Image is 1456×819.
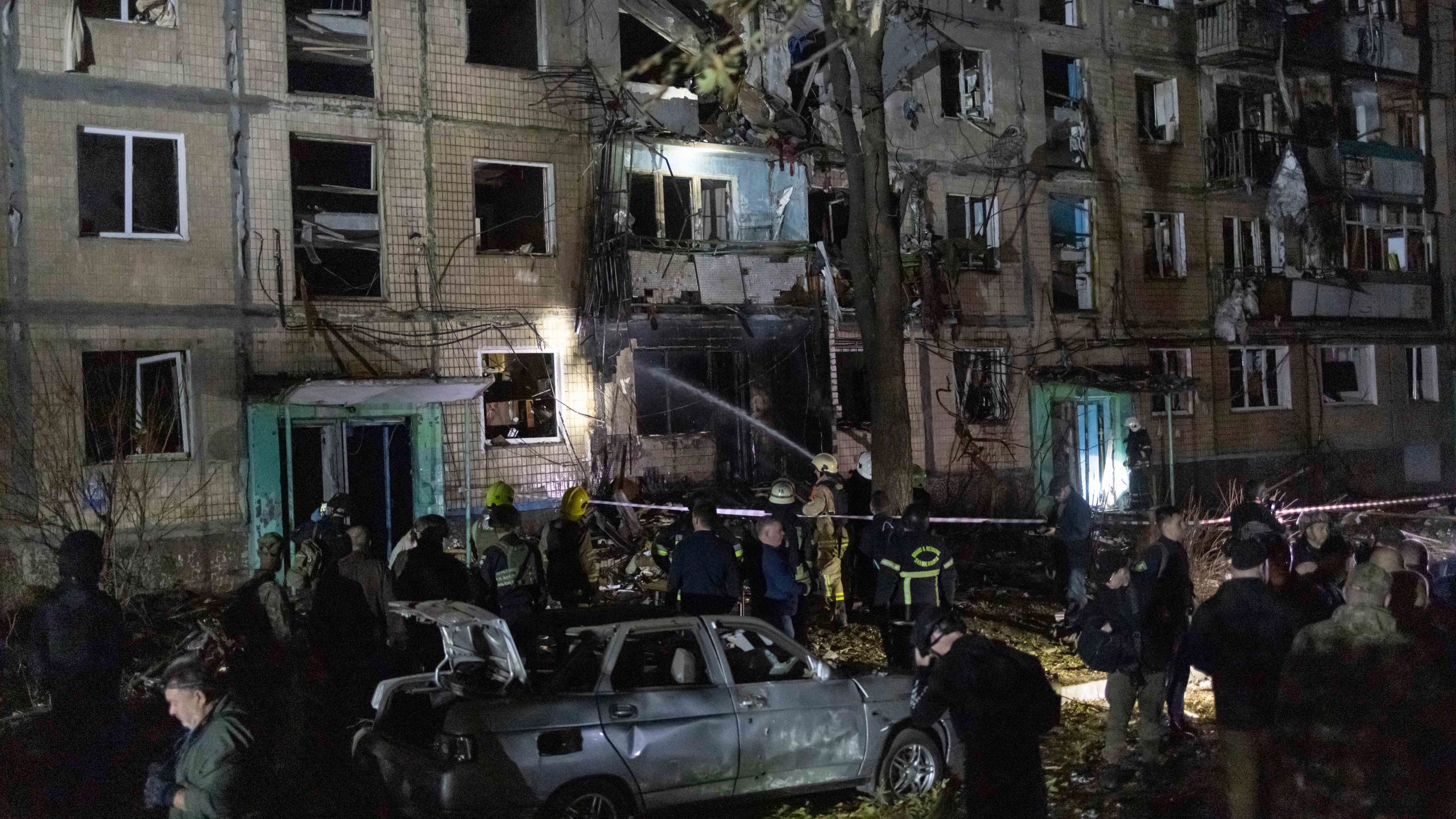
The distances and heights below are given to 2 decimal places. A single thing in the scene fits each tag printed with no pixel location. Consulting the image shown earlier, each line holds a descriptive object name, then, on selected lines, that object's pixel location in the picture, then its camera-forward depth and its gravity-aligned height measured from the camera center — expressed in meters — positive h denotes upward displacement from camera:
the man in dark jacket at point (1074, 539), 12.90 -1.33
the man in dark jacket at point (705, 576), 9.14 -1.14
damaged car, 6.30 -1.69
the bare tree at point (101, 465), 12.24 -0.20
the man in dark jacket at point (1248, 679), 6.28 -1.43
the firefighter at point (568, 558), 10.41 -1.10
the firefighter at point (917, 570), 9.41 -1.18
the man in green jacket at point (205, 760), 4.74 -1.28
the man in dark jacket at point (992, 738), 5.29 -1.44
